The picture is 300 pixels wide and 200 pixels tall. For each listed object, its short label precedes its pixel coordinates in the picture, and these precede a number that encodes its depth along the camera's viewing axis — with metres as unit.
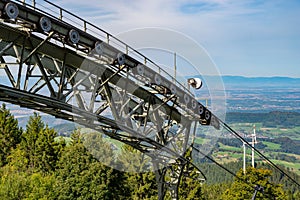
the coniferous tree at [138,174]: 39.75
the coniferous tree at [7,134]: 49.06
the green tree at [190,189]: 40.31
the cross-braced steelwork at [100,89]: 13.21
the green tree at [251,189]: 40.91
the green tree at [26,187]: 36.23
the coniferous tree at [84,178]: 37.28
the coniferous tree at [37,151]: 45.31
